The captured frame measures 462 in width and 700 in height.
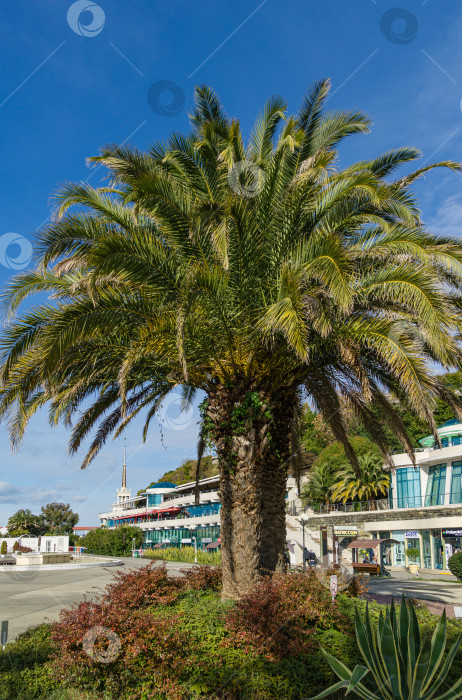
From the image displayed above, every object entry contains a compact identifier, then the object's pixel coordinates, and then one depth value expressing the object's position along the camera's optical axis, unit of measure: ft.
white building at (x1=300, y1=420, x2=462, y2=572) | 110.32
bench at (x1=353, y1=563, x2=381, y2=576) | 93.97
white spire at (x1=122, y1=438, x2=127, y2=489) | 438.61
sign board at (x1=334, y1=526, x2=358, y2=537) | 105.46
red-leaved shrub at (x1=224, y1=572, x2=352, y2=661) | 26.09
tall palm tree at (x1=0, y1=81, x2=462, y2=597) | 27.83
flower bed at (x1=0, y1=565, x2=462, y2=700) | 23.88
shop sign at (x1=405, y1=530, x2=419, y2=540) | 120.23
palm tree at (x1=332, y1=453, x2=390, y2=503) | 148.05
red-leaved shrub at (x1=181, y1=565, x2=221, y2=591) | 38.45
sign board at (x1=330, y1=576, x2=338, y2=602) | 30.97
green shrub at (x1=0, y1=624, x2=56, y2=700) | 24.52
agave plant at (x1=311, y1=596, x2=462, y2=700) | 17.97
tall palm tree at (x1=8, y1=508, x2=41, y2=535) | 265.95
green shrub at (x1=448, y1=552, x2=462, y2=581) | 84.84
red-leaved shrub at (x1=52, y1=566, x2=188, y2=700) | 24.32
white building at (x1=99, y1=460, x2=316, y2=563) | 137.08
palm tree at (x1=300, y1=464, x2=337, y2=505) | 167.84
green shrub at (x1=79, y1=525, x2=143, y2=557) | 188.14
